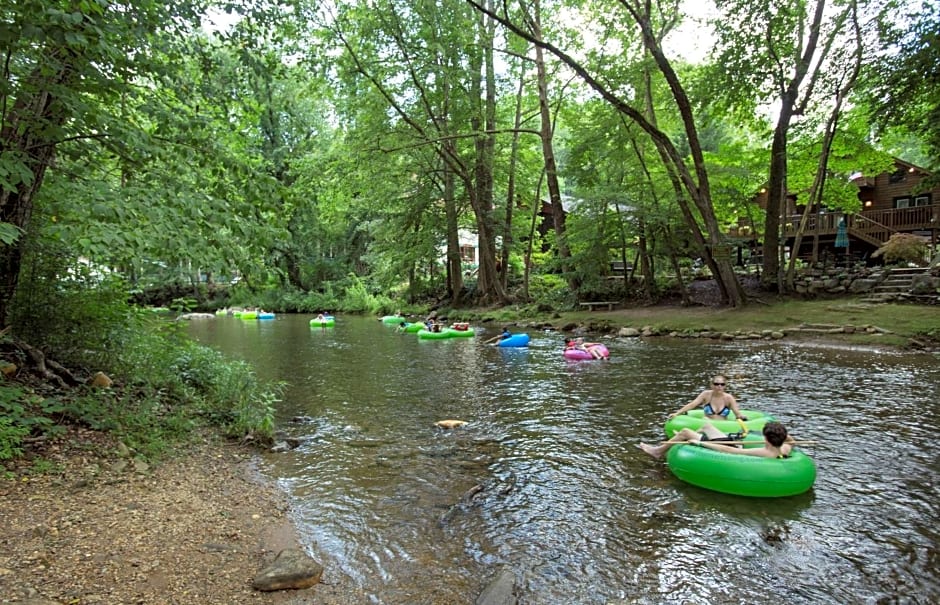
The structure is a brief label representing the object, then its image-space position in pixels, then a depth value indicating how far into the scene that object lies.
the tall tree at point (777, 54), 15.20
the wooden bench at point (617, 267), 23.55
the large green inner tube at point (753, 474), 4.85
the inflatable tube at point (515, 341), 15.15
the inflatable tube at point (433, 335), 17.61
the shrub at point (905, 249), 17.69
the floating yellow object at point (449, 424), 7.40
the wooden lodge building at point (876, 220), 21.69
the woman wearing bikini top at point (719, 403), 6.42
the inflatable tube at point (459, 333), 17.73
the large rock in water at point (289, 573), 3.28
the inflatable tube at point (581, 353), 12.31
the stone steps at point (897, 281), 15.73
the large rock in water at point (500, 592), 3.38
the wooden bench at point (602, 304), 20.64
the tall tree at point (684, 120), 14.30
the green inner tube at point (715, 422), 5.98
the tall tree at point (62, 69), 3.41
